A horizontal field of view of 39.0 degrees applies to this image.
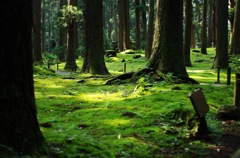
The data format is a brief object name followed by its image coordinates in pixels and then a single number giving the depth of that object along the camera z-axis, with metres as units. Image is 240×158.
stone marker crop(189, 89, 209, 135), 6.38
